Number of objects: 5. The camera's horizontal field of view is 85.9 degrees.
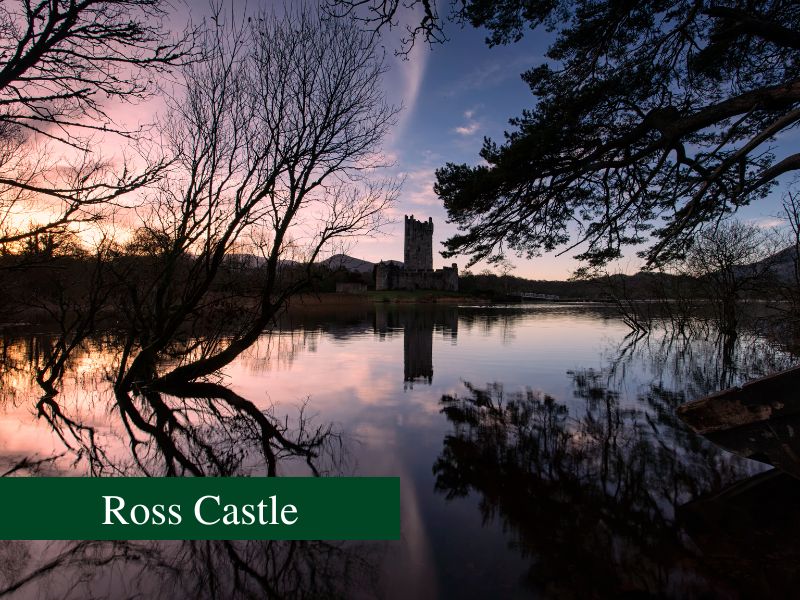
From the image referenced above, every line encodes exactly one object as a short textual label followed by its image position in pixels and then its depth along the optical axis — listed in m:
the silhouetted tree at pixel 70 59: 4.28
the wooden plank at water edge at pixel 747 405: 4.11
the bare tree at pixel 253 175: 9.55
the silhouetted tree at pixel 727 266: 20.75
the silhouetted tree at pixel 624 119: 6.95
